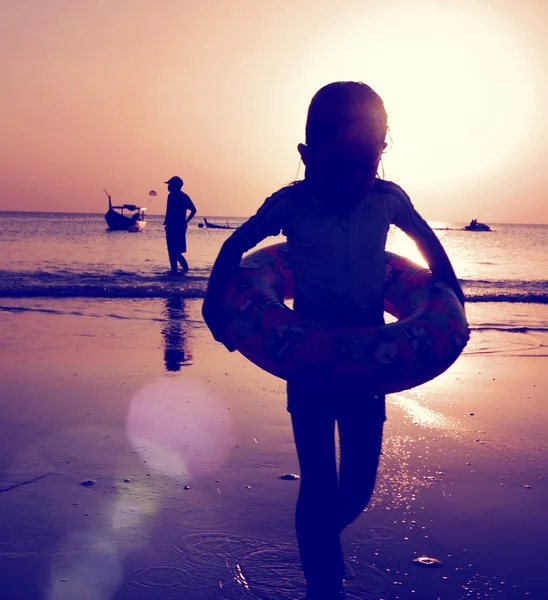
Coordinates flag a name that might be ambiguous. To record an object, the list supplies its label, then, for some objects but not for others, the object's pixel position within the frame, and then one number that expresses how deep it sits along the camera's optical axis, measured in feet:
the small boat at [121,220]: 202.78
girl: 7.10
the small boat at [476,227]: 343.05
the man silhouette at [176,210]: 50.55
